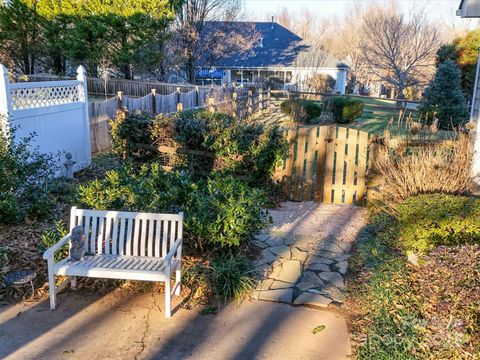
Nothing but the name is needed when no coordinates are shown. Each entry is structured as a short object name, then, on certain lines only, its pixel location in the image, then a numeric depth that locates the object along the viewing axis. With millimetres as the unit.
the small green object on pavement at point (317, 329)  3568
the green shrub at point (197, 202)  4465
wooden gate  6930
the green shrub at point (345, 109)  16984
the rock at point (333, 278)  4336
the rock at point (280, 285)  4281
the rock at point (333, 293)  4055
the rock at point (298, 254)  4918
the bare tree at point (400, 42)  23938
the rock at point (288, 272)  4453
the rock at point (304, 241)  5312
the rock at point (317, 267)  4660
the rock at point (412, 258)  4221
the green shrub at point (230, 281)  4145
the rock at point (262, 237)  5486
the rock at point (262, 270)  4531
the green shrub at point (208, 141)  7168
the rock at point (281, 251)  4999
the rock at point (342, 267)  4613
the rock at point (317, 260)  4826
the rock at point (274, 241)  5332
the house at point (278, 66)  31578
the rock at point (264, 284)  4266
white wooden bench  3646
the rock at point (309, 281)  4293
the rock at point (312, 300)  3979
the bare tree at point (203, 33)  24016
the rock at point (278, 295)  4082
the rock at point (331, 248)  5180
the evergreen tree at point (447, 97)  16906
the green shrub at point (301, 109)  16469
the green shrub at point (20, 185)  5254
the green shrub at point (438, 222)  4277
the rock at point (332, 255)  4941
